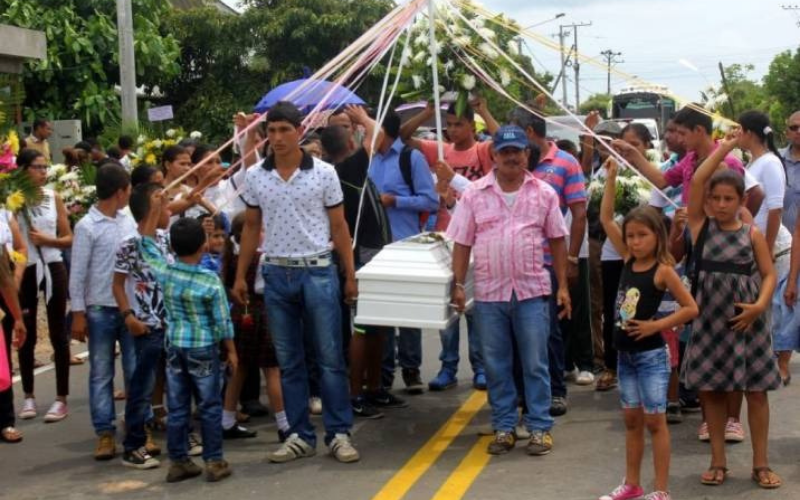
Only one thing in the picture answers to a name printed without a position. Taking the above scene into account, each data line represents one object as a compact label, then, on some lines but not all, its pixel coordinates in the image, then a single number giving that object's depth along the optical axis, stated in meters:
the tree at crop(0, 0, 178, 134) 21.27
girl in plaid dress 6.27
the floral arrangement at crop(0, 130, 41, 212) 6.87
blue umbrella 8.51
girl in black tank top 5.94
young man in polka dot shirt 6.91
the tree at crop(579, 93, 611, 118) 40.64
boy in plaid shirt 6.60
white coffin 6.93
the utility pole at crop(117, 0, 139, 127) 18.21
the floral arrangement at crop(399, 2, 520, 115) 7.98
